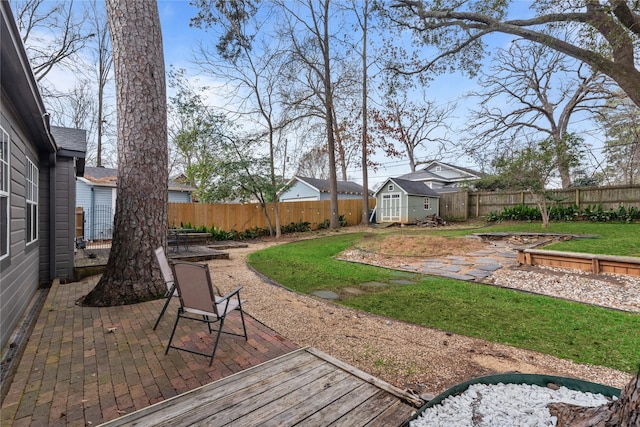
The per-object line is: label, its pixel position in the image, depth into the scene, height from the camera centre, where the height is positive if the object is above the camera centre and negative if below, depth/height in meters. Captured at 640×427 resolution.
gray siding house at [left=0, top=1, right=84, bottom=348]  2.80 +0.43
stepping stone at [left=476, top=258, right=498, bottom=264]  7.01 -1.07
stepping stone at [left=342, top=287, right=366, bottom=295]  4.98 -1.27
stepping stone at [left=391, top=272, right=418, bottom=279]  6.16 -1.23
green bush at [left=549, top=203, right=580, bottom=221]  13.28 +0.11
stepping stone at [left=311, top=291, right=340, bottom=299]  4.78 -1.28
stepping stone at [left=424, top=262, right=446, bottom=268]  6.94 -1.15
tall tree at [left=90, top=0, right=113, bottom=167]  14.84 +9.10
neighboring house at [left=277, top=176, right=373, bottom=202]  21.83 +2.04
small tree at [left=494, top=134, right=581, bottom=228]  11.58 +2.04
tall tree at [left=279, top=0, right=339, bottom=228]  14.98 +8.59
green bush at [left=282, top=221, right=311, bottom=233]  15.69 -0.53
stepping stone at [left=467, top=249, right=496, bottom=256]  7.99 -1.00
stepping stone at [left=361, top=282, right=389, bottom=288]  5.40 -1.26
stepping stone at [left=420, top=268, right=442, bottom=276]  6.32 -1.19
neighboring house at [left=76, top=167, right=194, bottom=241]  13.01 +0.72
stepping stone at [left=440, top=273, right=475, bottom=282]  5.79 -1.21
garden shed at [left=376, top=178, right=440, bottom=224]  18.31 +0.95
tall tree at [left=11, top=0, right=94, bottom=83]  12.34 +8.21
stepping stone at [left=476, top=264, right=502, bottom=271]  6.39 -1.13
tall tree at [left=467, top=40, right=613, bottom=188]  14.76 +6.67
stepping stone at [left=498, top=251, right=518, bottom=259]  7.46 -1.00
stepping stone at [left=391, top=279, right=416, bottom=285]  5.56 -1.24
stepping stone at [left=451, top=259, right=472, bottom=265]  7.08 -1.11
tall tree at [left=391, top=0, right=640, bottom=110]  4.67 +3.82
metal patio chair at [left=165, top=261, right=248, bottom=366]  2.63 -0.69
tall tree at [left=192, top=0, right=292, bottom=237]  9.48 +6.41
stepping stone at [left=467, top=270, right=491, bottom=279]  5.89 -1.18
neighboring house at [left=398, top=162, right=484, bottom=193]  26.70 +3.90
